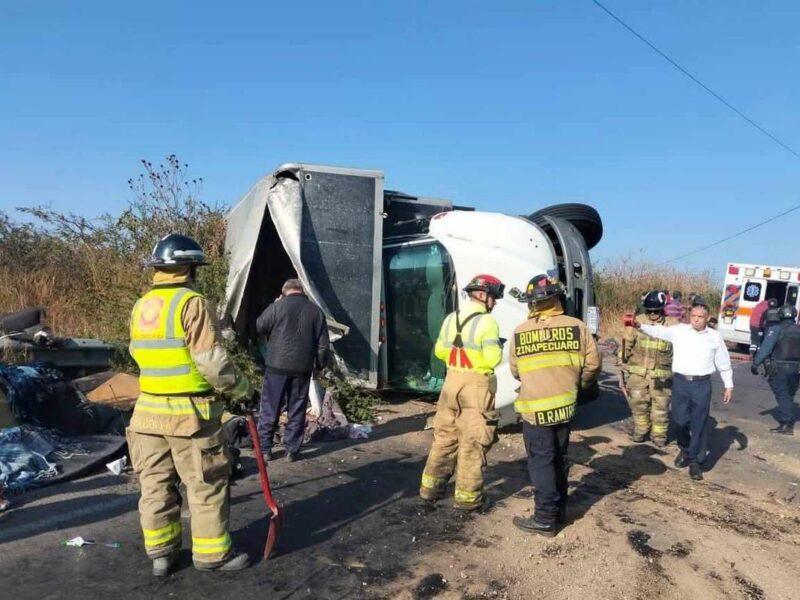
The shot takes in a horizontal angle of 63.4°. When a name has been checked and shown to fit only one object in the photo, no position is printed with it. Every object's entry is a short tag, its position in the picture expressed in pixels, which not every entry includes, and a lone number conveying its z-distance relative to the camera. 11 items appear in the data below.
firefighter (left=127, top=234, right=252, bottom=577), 3.38
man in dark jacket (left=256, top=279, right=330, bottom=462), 5.78
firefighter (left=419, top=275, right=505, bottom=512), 4.61
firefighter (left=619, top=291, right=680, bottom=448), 7.20
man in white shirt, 6.07
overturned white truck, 7.00
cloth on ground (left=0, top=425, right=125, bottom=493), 4.75
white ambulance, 17.12
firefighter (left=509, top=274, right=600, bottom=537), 4.33
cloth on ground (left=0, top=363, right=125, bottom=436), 5.77
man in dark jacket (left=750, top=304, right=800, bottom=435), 8.20
